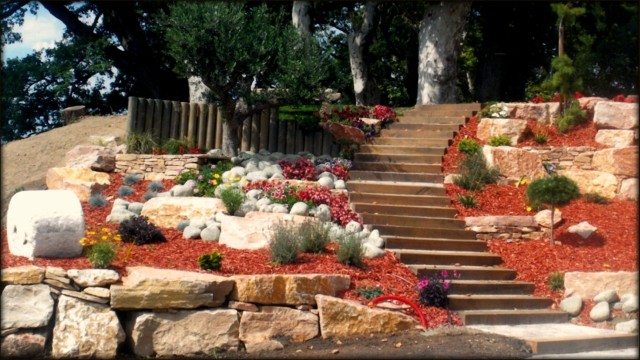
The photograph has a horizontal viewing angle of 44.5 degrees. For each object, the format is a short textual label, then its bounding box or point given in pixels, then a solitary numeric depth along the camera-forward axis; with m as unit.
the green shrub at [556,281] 10.16
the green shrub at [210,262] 8.88
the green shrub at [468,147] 13.63
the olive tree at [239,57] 12.40
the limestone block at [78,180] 12.16
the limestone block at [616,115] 13.43
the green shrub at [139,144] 13.67
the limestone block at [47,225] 8.51
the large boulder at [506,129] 14.03
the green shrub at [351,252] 9.47
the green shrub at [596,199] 12.44
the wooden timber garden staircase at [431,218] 9.51
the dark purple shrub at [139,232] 9.77
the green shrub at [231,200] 10.97
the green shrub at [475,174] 12.72
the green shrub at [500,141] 13.77
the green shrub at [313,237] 9.73
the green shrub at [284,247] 9.24
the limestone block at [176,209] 10.91
